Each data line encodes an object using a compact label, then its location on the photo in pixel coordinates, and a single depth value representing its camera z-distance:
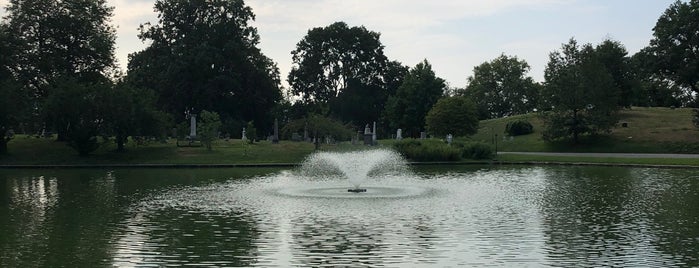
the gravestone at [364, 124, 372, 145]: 86.36
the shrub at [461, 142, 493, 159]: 70.06
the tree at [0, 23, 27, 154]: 68.25
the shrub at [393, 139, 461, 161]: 68.81
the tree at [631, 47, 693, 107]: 95.00
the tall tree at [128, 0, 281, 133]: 101.00
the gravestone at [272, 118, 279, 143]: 83.62
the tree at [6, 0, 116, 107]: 76.38
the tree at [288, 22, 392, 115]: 134.12
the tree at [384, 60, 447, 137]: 113.94
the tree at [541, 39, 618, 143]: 81.44
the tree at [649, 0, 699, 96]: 88.69
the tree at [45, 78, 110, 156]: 68.94
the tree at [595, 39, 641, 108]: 96.56
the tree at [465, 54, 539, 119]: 144.62
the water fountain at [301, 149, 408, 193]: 48.38
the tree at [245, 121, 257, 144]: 82.81
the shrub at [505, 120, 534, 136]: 93.62
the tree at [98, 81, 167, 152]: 69.81
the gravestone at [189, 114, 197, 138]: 79.96
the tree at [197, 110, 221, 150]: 72.38
